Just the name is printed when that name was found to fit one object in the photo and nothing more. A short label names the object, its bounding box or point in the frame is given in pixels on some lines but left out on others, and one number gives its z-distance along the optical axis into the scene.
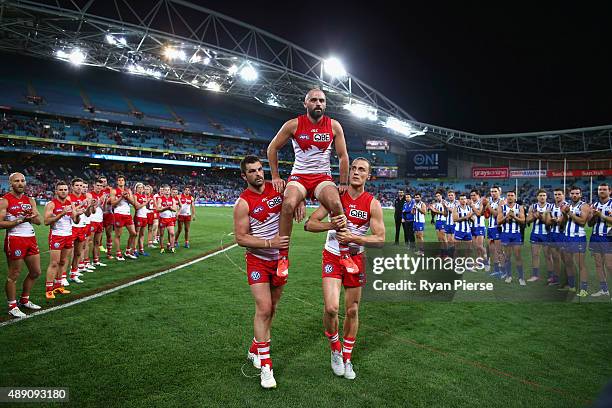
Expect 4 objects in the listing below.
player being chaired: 4.52
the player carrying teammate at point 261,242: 4.25
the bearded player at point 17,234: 6.20
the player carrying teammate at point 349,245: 4.34
